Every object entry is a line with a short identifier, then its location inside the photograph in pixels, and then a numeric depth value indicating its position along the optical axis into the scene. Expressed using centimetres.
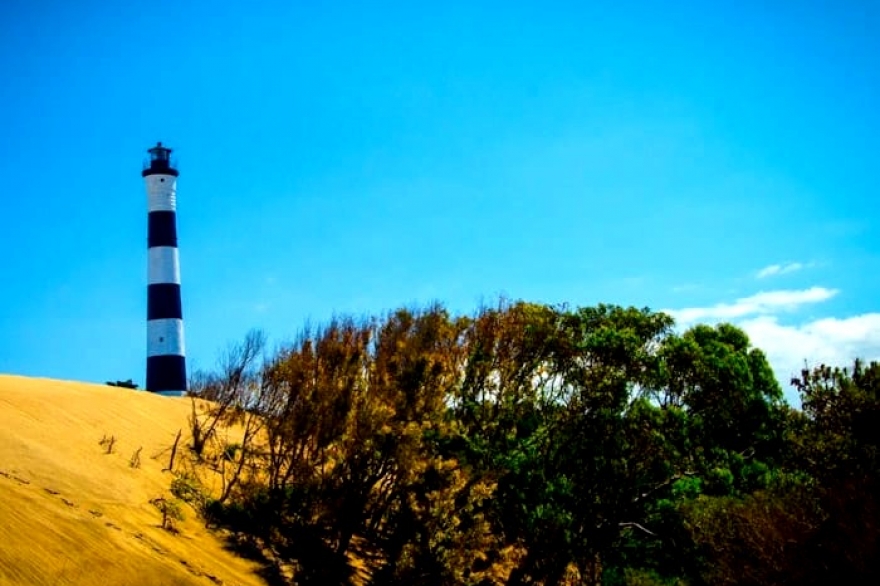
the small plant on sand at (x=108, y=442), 2666
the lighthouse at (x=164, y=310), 5506
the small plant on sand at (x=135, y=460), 2614
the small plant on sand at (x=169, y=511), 2299
